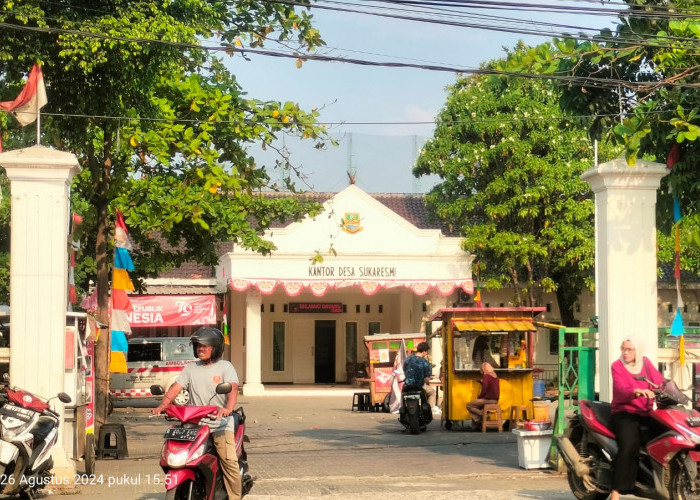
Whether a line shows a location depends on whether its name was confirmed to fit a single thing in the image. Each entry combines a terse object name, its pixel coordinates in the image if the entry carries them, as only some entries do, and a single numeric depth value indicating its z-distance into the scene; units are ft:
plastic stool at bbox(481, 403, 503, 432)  60.70
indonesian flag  42.78
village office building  105.91
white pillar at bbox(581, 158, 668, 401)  39.52
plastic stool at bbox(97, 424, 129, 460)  47.75
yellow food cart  63.31
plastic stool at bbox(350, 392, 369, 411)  82.38
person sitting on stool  60.85
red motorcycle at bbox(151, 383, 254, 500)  27.61
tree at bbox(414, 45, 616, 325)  101.14
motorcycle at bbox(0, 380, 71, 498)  31.65
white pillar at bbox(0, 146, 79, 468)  38.24
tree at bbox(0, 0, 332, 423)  45.29
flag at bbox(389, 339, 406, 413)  75.20
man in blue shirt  63.16
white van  90.89
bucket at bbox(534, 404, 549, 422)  63.21
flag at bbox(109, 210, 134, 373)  55.47
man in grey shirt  28.91
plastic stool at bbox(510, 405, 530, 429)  62.34
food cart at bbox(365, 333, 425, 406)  80.94
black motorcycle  60.54
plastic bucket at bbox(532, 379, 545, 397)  88.22
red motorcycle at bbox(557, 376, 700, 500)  29.32
